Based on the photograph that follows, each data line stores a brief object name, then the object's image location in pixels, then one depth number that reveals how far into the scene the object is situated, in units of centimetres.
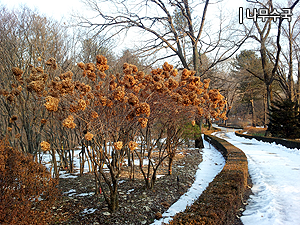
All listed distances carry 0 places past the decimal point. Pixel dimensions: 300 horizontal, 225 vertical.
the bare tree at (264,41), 1552
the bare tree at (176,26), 859
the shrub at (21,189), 259
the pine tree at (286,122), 1333
